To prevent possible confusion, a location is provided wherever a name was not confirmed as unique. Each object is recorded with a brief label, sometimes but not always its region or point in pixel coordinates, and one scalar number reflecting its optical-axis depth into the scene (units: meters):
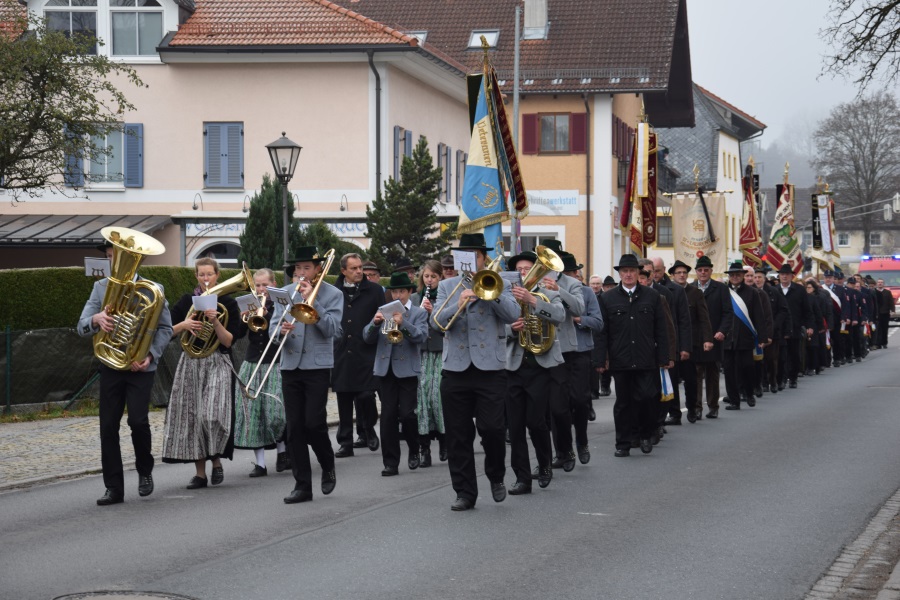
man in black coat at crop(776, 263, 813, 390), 25.03
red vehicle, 62.44
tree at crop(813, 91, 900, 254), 89.75
